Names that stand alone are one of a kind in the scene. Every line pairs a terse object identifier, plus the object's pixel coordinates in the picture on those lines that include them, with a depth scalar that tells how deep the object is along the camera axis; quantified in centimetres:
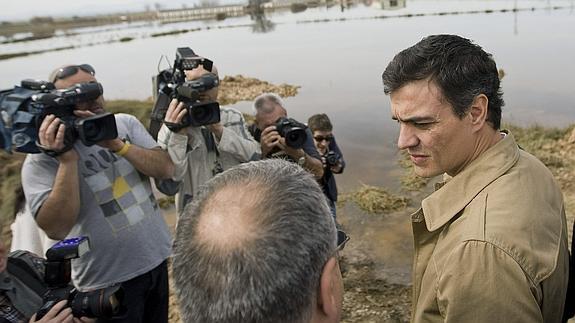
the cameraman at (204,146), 253
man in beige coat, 116
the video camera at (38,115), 195
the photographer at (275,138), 283
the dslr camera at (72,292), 155
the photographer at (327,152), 344
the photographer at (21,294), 152
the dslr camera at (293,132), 277
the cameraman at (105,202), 202
